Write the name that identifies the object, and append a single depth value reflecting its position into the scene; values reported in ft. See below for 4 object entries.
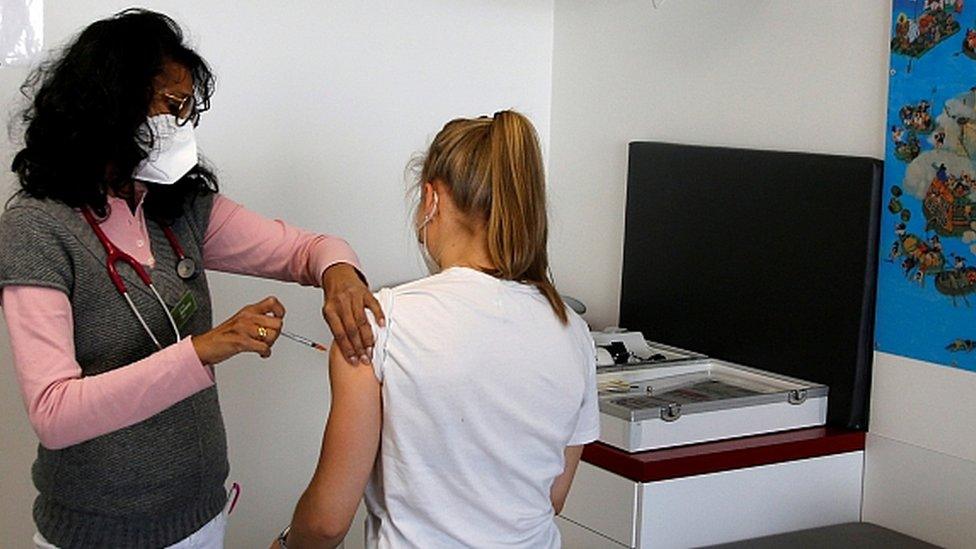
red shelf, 7.36
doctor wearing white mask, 5.15
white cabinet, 7.39
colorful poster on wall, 7.39
